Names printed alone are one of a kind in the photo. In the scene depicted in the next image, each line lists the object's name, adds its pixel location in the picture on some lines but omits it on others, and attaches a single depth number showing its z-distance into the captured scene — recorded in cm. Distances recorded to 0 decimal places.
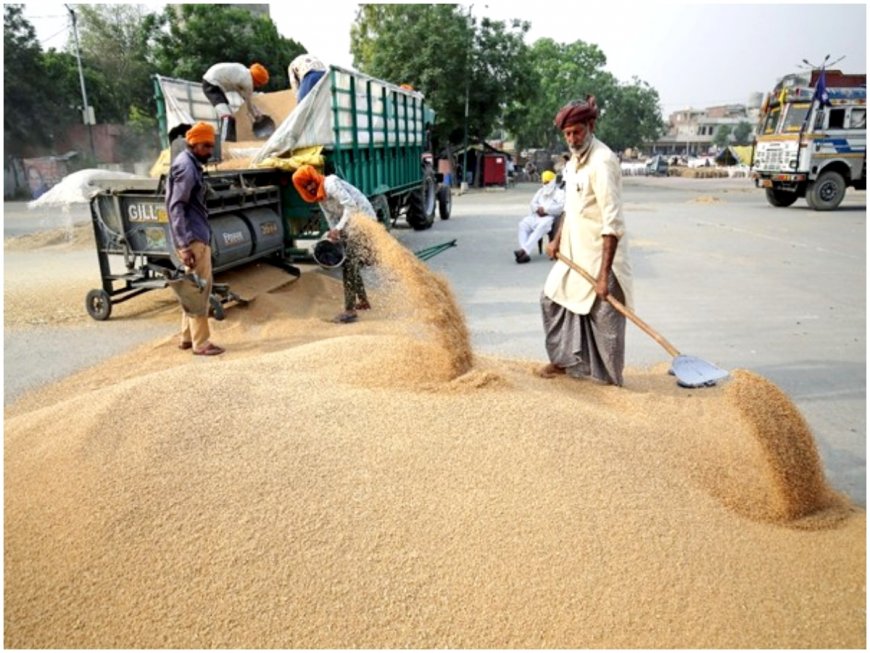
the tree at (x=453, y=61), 2194
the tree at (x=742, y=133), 6556
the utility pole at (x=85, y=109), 1991
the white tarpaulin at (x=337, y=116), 661
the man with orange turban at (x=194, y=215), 426
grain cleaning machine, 520
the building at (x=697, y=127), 6881
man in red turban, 322
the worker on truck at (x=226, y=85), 727
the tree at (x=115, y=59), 2456
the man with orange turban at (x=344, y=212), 521
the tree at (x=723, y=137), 6606
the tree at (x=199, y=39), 2020
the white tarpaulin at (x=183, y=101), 750
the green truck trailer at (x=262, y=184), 528
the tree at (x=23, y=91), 2023
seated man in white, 852
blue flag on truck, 1416
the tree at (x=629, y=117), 4494
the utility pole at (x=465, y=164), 2257
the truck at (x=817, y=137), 1427
